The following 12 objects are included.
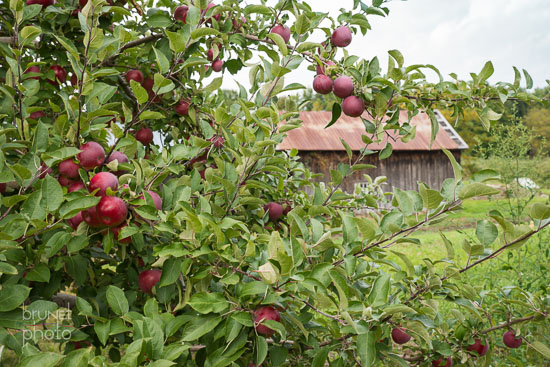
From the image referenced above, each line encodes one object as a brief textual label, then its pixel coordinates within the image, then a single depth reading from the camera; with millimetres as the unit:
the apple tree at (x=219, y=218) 1089
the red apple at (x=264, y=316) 1119
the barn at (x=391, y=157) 15945
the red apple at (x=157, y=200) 1245
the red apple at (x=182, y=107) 2084
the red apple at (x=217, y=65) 2283
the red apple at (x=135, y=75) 1997
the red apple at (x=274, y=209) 2102
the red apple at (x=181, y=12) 1828
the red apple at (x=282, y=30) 1947
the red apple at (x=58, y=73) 2004
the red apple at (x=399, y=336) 1562
